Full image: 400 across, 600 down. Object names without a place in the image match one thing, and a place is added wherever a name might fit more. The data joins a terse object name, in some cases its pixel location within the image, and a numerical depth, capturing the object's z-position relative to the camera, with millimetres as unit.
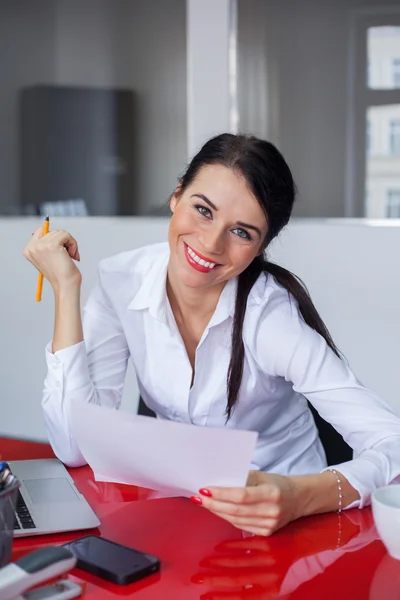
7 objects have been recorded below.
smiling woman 1740
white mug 1412
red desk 1355
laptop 1480
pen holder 1337
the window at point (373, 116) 3025
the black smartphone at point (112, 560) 1371
